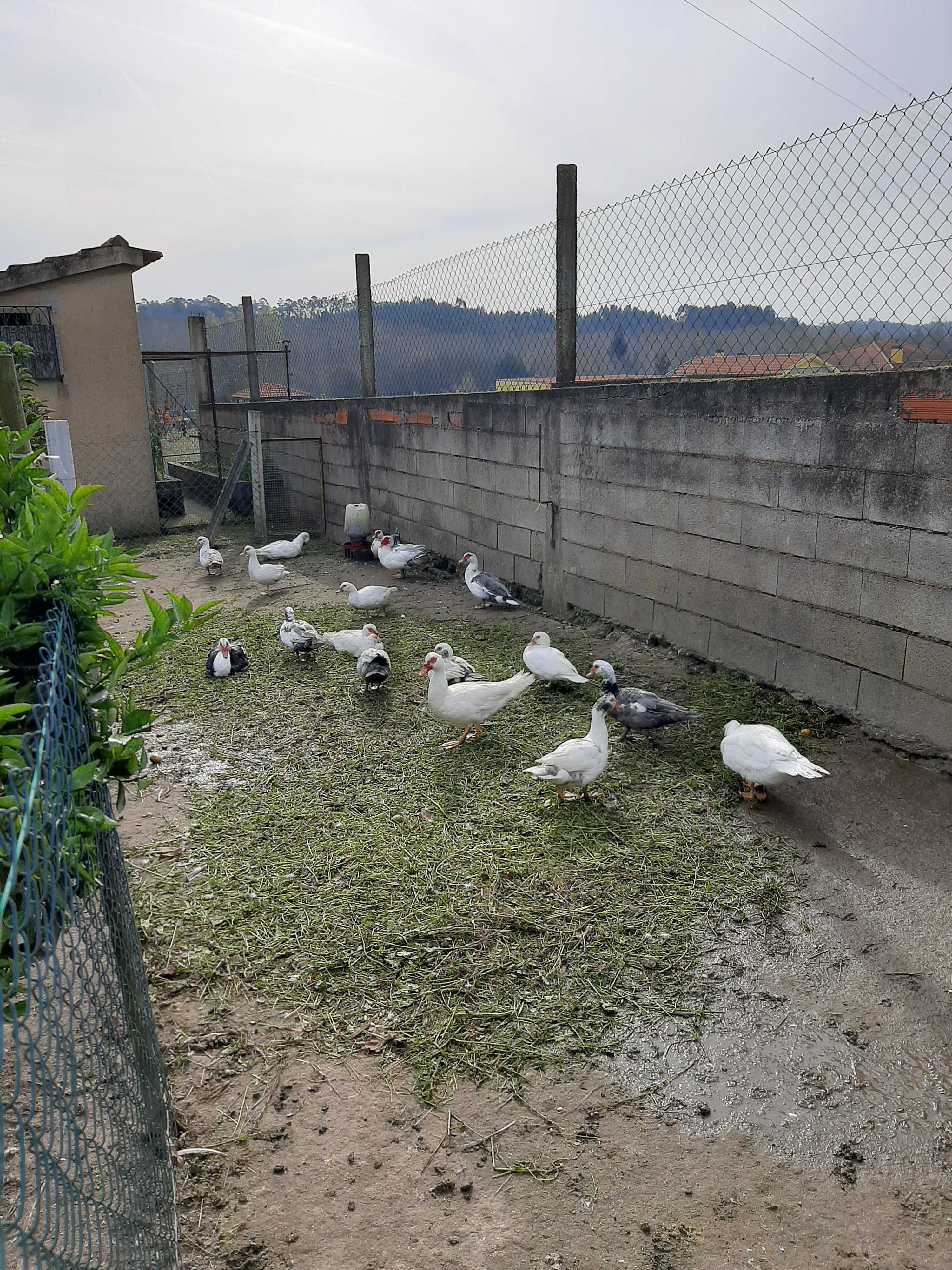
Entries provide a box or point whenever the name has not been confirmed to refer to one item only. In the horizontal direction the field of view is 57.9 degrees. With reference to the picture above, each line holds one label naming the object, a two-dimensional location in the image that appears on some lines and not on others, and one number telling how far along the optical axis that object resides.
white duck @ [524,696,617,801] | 4.35
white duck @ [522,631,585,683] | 5.77
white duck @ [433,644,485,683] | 5.94
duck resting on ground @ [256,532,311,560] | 10.84
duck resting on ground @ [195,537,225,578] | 10.36
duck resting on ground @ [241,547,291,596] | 9.38
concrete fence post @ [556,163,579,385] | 6.91
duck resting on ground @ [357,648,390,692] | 6.11
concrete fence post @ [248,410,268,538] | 12.05
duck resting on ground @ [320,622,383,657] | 6.68
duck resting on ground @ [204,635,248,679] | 6.74
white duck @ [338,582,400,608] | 8.16
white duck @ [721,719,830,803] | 4.21
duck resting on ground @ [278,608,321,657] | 7.02
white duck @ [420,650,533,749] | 5.23
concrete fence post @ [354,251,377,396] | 10.97
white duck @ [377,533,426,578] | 9.38
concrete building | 11.95
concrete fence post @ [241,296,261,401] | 15.25
